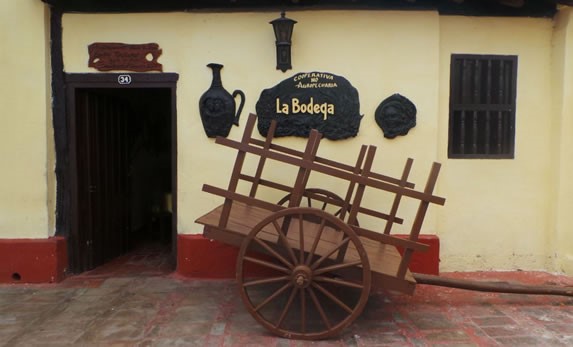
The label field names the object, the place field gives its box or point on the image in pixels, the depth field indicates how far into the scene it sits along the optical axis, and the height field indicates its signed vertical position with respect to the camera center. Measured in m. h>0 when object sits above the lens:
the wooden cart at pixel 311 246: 3.33 -0.76
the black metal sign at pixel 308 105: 4.86 +0.54
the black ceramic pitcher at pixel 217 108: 4.84 +0.51
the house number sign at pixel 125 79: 4.88 +0.83
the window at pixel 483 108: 5.12 +0.55
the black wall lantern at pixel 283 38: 4.64 +1.26
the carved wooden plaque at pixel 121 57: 4.87 +1.09
